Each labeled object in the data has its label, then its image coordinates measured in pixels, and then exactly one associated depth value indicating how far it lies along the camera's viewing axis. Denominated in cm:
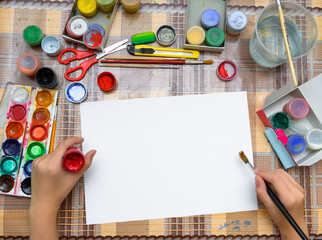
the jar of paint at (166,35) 98
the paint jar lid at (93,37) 95
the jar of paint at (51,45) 96
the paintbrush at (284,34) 85
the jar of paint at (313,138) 91
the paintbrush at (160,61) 97
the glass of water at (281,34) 93
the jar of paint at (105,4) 95
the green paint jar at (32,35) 95
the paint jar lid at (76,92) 96
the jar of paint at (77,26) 95
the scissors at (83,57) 97
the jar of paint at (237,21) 96
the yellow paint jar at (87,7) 96
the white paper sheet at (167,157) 94
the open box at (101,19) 96
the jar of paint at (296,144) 92
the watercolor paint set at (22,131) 93
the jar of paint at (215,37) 96
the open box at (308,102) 91
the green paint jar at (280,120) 93
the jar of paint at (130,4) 95
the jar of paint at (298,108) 92
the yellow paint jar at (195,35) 96
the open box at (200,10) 98
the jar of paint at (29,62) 95
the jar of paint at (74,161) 87
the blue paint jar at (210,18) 96
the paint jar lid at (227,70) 98
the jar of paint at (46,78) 93
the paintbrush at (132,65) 98
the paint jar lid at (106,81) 96
